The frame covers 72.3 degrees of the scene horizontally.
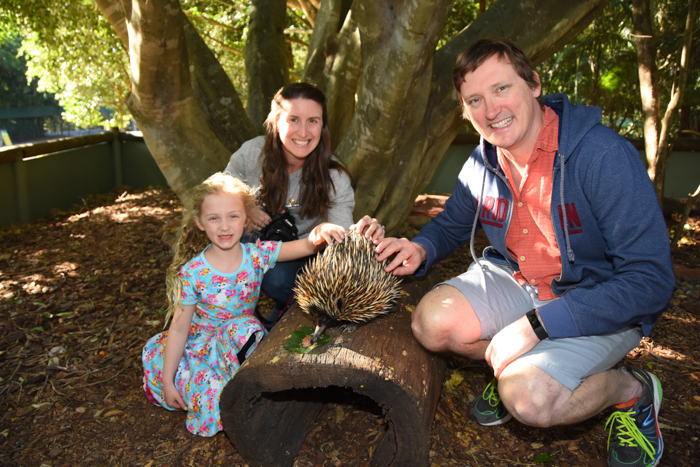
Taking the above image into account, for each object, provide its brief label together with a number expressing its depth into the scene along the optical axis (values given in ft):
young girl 8.80
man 6.79
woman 10.40
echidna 8.00
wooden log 7.01
